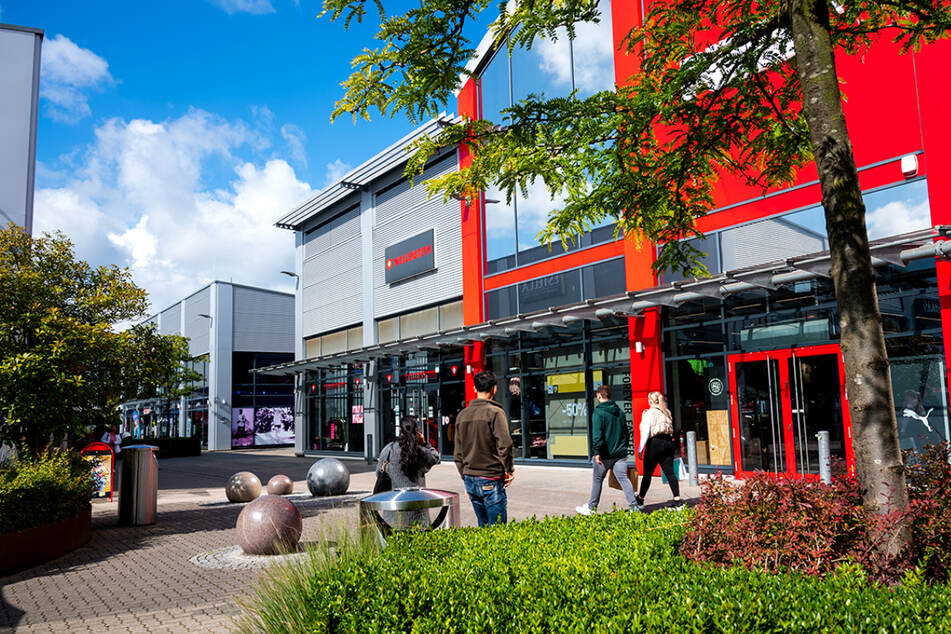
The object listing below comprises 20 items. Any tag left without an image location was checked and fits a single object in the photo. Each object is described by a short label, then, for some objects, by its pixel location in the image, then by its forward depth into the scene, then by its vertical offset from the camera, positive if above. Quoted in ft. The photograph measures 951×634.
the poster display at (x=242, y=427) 146.82 -2.36
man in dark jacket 21.47 -1.52
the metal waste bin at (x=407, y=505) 18.15 -2.42
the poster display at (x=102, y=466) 52.31 -3.48
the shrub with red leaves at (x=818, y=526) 12.91 -2.40
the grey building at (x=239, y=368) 146.92 +10.12
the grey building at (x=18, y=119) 51.96 +22.26
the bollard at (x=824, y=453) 39.13 -2.92
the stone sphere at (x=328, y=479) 48.96 -4.49
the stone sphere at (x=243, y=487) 47.83 -4.84
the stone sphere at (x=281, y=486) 49.49 -4.94
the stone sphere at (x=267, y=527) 27.84 -4.40
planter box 25.95 -4.80
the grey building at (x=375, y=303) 79.77 +14.04
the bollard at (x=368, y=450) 86.88 -4.69
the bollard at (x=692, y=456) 45.83 -3.45
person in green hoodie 32.12 -1.60
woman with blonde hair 33.96 -1.70
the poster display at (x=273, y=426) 150.20 -2.37
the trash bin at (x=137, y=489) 38.47 -3.84
